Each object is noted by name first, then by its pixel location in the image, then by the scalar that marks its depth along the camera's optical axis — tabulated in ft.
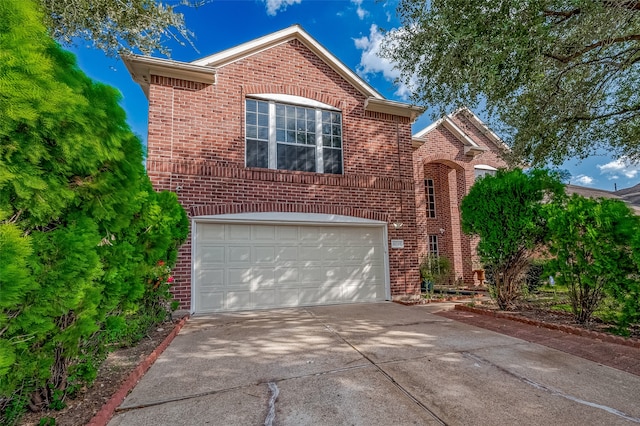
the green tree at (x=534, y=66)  18.44
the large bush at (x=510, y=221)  19.26
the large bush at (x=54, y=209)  5.82
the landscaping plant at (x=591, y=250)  14.65
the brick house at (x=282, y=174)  23.26
